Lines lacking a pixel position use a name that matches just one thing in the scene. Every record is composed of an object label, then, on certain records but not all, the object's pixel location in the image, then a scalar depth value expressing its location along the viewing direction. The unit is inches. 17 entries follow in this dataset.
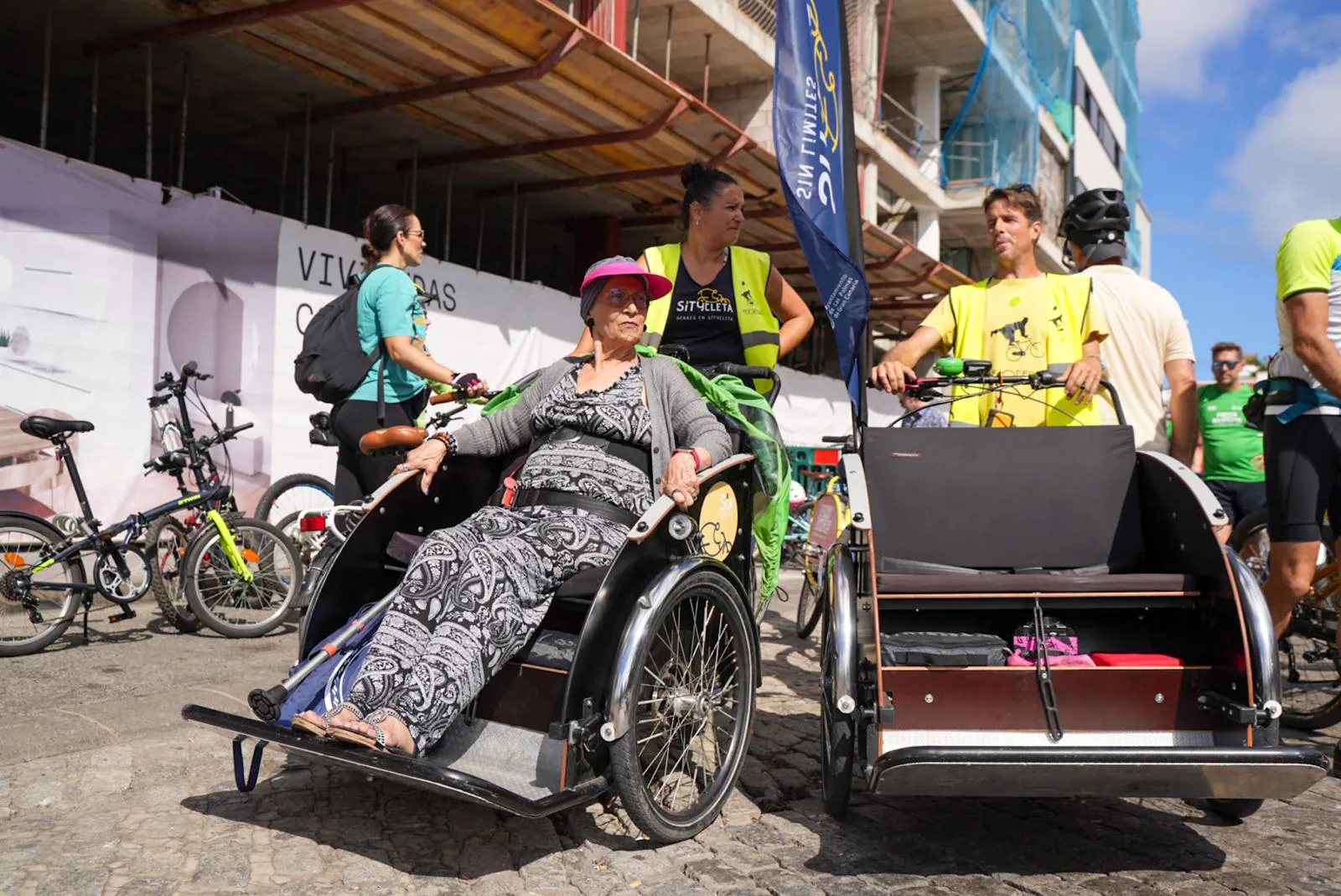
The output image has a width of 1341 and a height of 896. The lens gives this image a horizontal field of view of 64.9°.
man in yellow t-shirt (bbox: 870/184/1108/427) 157.2
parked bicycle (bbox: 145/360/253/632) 230.1
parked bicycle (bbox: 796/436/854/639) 138.8
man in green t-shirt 310.0
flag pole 149.9
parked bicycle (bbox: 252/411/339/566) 257.1
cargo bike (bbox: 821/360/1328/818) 98.6
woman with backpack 194.4
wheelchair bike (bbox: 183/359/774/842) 104.3
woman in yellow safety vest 175.8
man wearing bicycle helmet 167.3
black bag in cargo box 116.0
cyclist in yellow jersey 146.2
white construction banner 244.2
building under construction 325.4
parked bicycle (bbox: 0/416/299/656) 203.9
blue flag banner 143.1
